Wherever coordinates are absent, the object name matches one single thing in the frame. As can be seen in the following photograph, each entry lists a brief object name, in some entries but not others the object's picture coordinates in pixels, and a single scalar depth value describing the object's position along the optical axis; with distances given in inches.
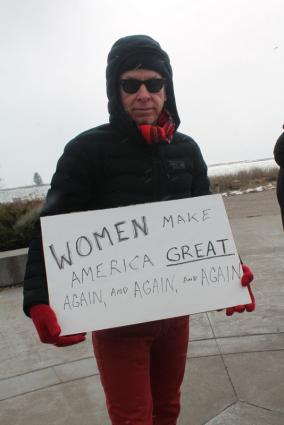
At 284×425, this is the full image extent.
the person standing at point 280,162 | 140.9
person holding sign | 58.7
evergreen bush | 264.7
